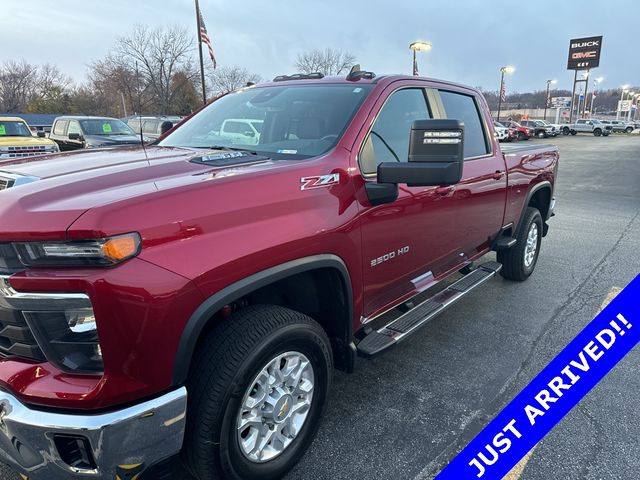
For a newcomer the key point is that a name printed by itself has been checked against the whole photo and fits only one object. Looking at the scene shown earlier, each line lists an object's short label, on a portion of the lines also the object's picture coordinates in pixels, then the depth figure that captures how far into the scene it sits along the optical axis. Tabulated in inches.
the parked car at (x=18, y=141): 405.7
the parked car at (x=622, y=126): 2191.9
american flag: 707.4
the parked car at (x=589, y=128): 1940.2
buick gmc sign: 2226.9
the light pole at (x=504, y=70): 1608.0
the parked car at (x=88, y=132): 515.8
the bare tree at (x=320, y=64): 1685.8
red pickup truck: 62.9
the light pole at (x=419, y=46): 697.8
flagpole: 666.5
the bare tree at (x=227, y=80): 1846.7
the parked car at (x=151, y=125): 641.6
